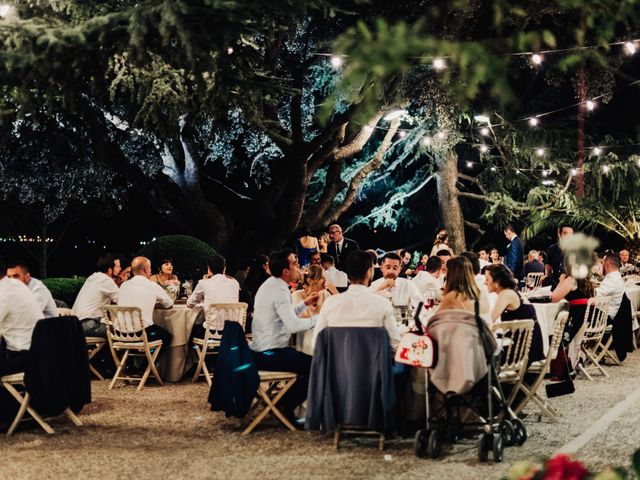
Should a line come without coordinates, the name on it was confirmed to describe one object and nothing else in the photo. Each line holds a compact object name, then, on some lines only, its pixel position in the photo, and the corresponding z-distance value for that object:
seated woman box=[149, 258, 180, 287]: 11.59
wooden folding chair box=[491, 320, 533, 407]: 6.71
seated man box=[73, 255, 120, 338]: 9.97
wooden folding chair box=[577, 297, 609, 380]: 9.56
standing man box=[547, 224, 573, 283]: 14.88
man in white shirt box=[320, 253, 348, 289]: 11.46
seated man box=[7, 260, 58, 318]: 7.87
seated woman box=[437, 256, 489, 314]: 6.14
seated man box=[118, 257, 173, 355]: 9.39
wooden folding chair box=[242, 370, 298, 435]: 6.97
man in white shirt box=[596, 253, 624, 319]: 10.55
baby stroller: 5.98
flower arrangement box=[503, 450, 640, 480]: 1.62
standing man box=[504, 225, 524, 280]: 14.05
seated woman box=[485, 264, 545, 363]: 7.45
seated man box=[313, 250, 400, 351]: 6.28
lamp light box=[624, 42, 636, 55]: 12.02
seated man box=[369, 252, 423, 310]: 9.91
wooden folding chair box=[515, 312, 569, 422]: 7.11
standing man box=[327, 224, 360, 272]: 13.65
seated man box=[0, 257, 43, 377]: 7.12
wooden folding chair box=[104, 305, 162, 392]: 9.15
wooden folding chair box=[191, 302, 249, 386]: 9.25
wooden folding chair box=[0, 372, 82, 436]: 6.96
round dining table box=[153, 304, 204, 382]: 9.73
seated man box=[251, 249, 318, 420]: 7.14
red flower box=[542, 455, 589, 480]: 1.63
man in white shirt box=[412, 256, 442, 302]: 10.29
